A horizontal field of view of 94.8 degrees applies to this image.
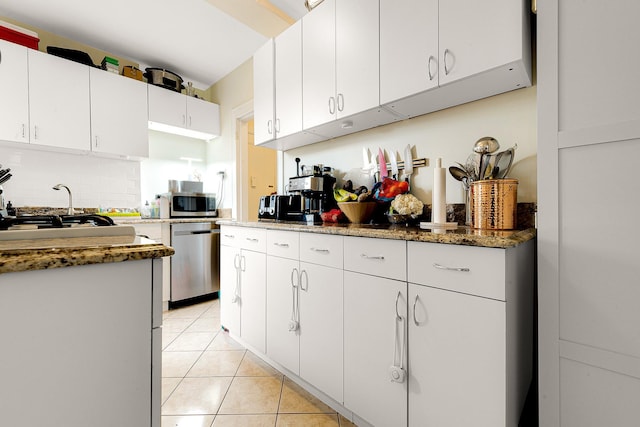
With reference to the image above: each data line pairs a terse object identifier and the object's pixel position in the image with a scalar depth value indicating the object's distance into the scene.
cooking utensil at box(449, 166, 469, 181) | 1.54
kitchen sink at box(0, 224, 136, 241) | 0.76
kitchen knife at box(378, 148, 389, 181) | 1.99
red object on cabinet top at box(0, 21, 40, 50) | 2.53
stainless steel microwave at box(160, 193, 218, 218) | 3.37
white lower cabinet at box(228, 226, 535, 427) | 0.98
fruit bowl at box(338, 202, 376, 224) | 1.82
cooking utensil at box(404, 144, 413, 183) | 1.85
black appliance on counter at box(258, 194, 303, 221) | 2.30
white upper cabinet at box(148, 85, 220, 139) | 3.38
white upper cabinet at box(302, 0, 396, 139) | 1.70
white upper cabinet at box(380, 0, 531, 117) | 1.23
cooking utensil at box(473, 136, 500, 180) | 1.39
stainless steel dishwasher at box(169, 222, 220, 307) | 3.16
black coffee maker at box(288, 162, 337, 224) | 2.14
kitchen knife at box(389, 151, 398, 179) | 1.94
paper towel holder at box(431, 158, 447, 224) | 1.43
